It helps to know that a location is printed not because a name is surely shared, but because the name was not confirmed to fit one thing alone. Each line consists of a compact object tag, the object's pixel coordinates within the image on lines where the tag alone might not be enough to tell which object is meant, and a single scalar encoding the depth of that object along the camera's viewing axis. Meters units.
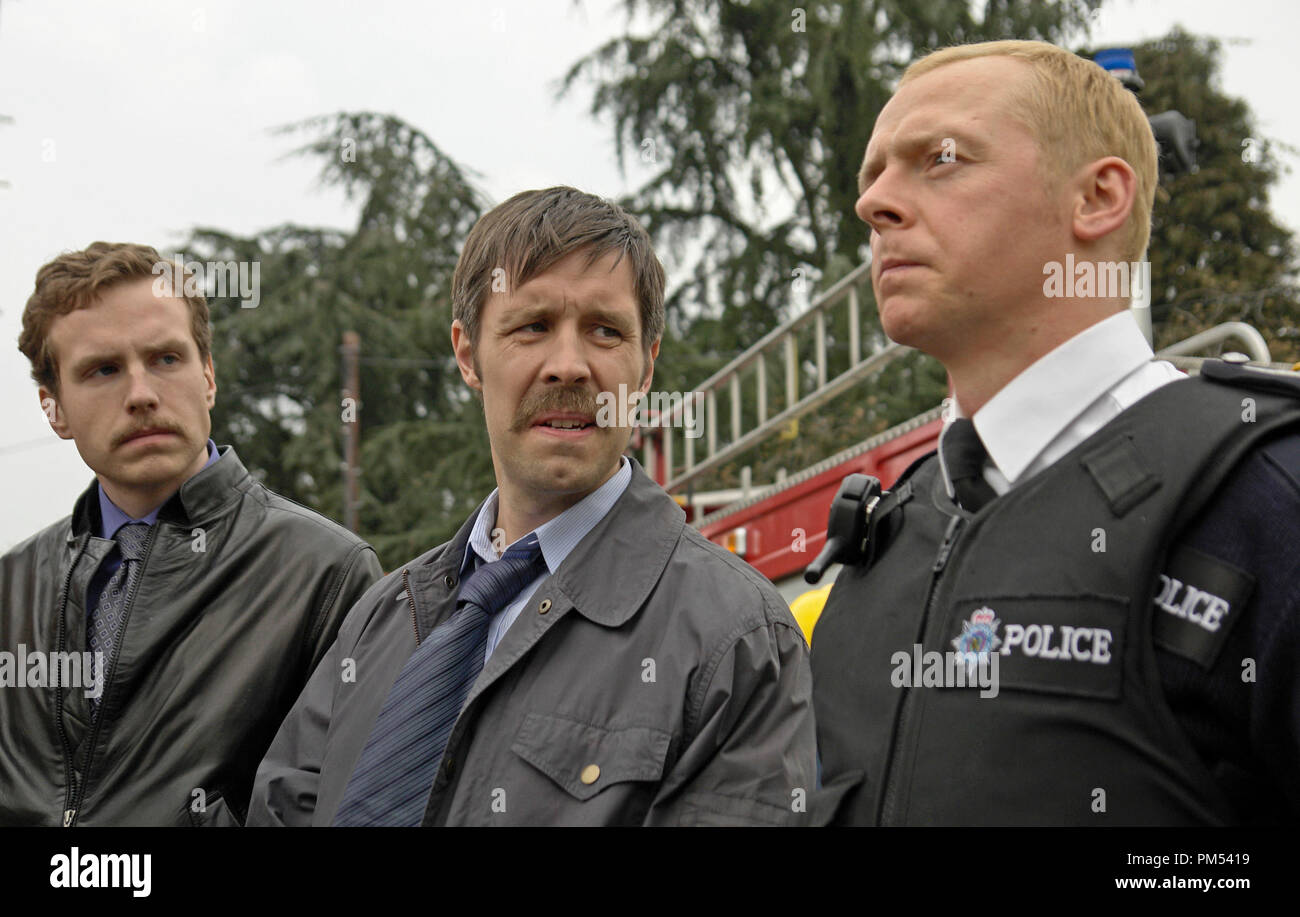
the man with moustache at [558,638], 1.80
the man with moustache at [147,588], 2.37
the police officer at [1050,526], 1.38
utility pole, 13.14
